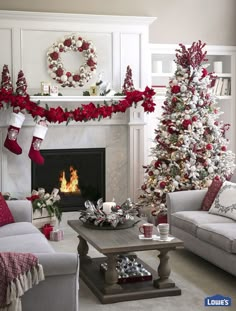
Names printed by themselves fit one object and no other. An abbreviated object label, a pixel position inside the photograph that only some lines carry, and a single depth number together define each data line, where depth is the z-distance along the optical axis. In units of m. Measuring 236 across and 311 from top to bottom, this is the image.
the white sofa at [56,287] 3.62
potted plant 6.72
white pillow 5.37
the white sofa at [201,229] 4.72
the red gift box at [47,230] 6.52
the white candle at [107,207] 4.98
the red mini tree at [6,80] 6.80
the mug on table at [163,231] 4.48
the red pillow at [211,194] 5.81
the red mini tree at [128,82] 7.23
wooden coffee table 4.32
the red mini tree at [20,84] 6.82
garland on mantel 6.77
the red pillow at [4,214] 5.01
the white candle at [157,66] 7.68
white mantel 7.02
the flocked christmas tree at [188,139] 6.70
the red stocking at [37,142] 6.88
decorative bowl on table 4.87
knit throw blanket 3.45
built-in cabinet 7.73
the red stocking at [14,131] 6.83
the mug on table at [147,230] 4.51
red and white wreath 7.10
